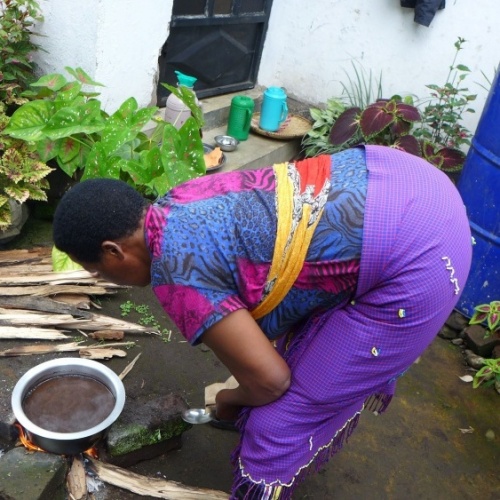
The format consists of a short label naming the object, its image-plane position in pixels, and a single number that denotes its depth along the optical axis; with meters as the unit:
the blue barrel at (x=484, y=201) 3.72
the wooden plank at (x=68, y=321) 3.30
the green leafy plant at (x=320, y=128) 5.32
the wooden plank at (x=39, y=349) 3.11
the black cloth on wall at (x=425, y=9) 4.77
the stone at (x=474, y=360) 3.90
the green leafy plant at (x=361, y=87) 5.41
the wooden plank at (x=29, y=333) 3.21
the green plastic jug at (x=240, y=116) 5.07
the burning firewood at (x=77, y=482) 2.56
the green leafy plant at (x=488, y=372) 3.41
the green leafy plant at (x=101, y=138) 3.50
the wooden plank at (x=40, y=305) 3.40
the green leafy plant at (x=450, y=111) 4.80
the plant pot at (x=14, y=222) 3.71
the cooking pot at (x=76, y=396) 2.40
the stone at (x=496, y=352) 3.90
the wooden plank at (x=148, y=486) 2.64
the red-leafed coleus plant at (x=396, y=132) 4.62
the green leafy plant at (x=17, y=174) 3.55
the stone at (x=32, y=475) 2.32
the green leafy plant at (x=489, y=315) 3.58
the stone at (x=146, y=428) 2.66
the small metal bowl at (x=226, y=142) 4.95
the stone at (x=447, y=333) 4.21
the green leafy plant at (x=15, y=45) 3.77
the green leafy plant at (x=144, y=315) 3.57
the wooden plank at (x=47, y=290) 3.47
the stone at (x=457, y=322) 4.17
